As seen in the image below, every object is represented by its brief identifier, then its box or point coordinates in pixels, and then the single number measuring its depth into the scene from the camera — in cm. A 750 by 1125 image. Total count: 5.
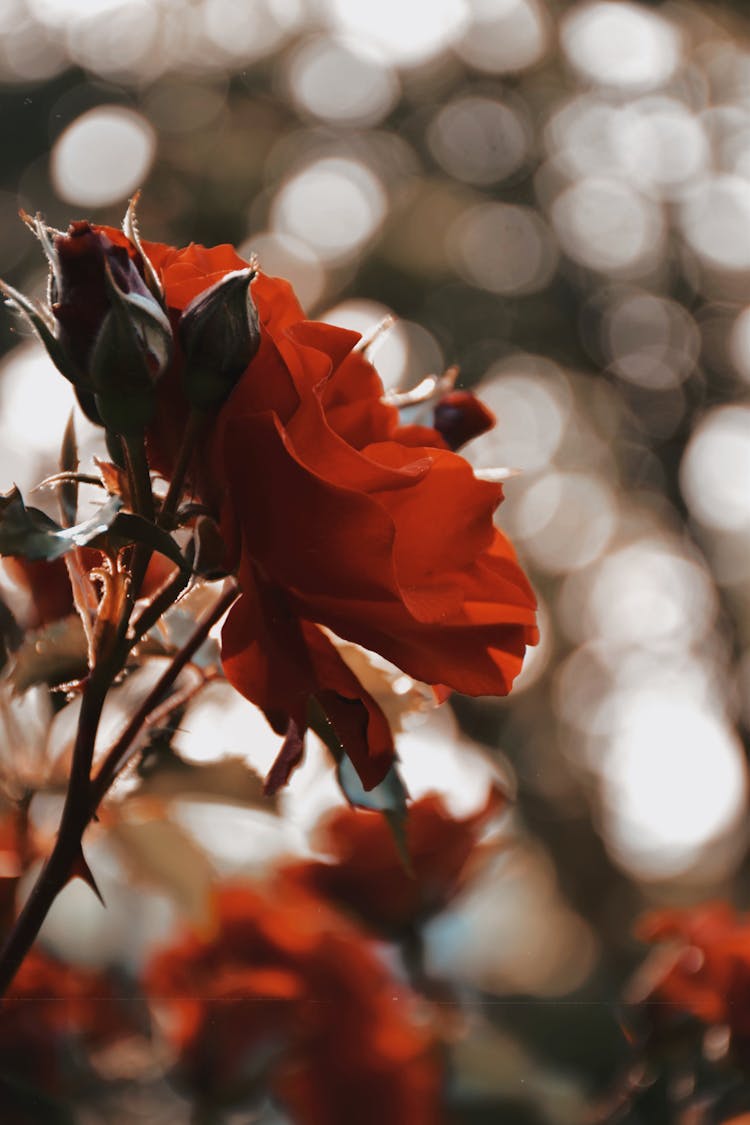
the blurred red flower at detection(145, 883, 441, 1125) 57
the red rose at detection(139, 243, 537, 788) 48
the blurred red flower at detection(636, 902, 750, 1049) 64
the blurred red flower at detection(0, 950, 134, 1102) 55
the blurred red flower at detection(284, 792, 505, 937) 66
